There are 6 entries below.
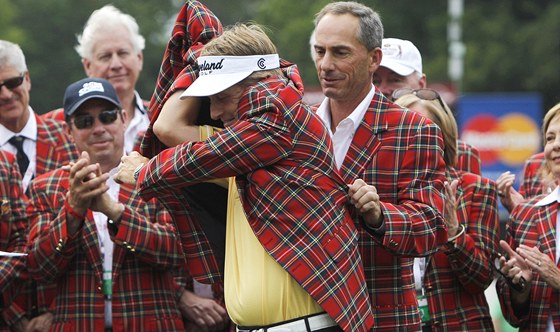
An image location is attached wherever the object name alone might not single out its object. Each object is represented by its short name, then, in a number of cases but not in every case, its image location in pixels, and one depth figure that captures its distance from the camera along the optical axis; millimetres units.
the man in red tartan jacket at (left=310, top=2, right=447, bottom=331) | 12062
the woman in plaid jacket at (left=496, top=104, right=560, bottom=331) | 13641
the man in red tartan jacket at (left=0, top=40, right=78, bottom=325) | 15879
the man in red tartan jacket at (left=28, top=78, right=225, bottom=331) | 14016
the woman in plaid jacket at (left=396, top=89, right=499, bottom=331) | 14273
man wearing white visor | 11008
